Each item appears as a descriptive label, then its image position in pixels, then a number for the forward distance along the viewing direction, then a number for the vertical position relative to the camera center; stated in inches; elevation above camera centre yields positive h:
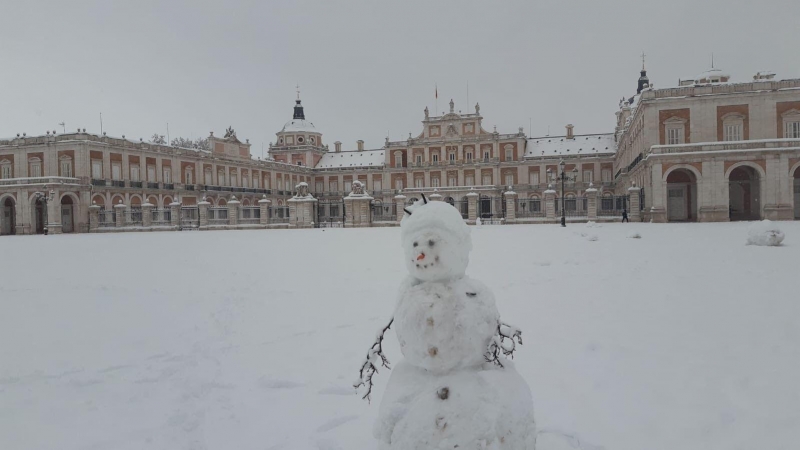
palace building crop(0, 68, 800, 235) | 1147.3 +173.3
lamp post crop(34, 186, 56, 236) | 1416.8 +90.5
